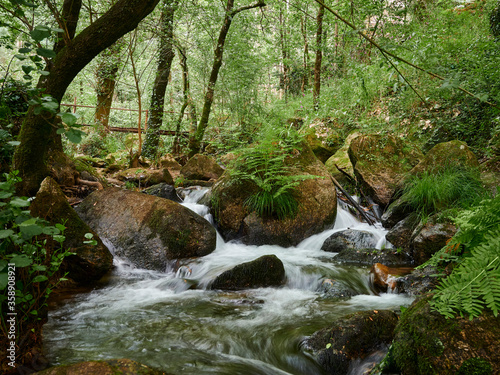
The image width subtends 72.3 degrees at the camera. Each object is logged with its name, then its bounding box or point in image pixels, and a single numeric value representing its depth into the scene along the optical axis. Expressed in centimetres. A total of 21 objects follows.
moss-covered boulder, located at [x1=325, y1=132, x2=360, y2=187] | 897
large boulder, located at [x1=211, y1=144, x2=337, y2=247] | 653
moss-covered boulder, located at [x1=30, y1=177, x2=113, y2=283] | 427
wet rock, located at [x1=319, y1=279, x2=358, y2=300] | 435
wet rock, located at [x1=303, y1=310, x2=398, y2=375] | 272
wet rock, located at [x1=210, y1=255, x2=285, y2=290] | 462
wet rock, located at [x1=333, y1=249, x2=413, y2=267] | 523
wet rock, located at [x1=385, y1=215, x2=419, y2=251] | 562
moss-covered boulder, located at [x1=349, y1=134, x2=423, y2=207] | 751
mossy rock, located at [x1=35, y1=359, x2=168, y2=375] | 202
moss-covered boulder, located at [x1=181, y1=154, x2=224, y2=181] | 1041
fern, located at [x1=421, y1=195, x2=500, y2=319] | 170
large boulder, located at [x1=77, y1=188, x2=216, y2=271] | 548
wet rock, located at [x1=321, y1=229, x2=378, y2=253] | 611
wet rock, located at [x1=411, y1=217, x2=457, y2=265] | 484
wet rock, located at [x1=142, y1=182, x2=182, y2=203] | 837
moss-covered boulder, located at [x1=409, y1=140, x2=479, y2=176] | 620
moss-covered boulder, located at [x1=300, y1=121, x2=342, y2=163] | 1102
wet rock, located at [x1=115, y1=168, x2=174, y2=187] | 920
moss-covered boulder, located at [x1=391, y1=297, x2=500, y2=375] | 191
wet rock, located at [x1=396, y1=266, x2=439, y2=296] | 414
